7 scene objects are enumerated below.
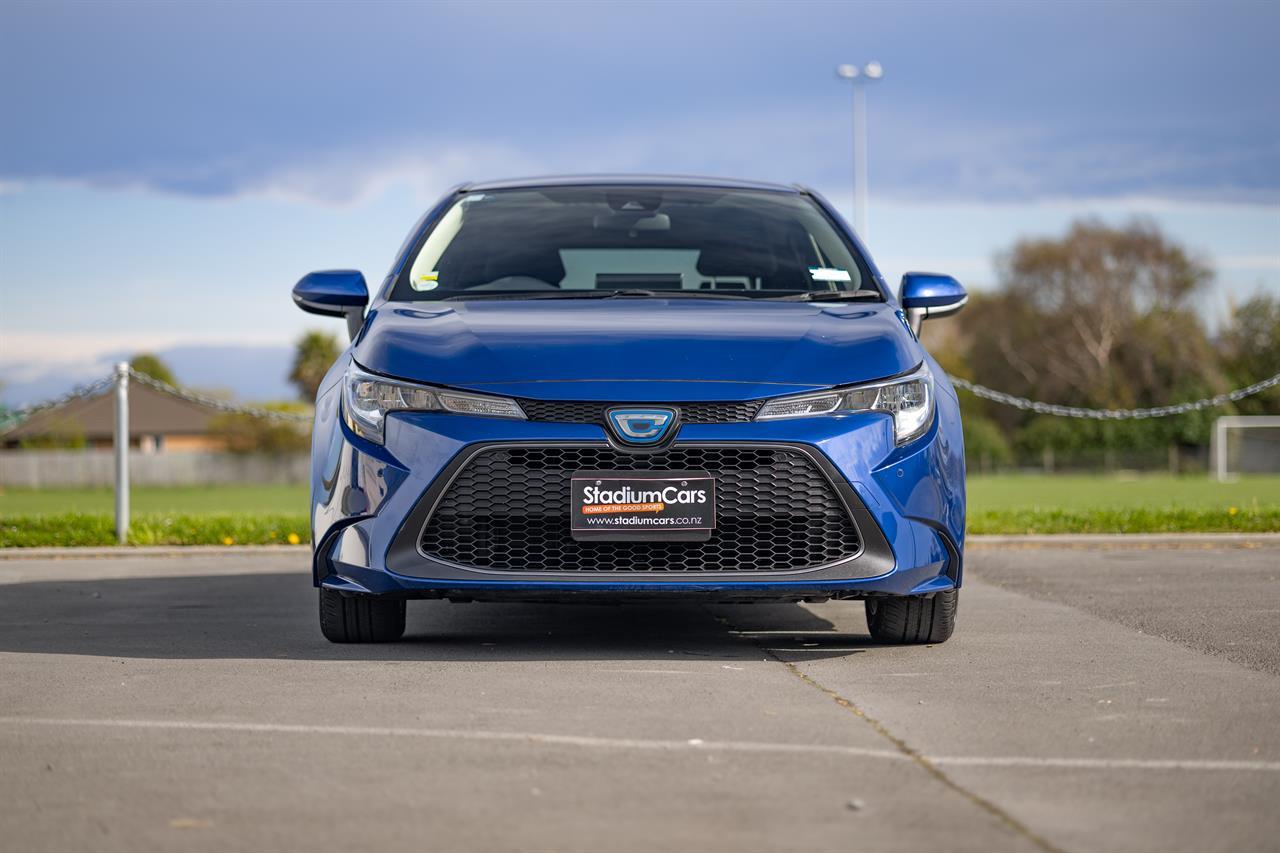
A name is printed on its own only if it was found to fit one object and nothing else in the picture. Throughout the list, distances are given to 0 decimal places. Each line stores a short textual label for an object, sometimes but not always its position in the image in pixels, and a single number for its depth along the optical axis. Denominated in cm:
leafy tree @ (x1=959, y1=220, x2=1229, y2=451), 6731
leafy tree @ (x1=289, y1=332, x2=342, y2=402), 9300
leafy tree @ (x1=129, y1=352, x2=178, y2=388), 10965
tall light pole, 4166
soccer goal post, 6011
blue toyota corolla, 533
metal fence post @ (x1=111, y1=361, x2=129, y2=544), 1095
